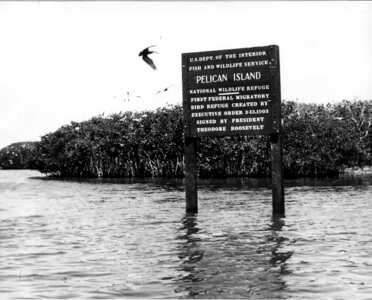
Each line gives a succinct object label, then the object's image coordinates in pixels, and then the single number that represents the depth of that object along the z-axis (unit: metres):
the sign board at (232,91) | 17.73
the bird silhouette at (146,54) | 13.01
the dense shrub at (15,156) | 100.43
